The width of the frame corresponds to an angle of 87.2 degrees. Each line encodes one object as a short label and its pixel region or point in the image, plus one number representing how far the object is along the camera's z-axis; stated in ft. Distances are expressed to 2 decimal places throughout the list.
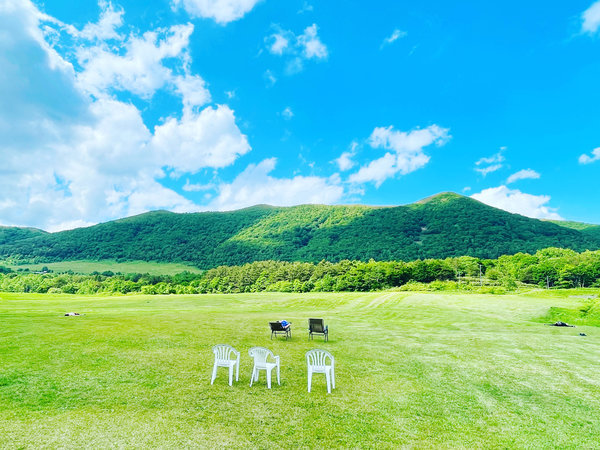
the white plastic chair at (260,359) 30.58
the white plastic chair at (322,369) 28.94
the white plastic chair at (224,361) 30.91
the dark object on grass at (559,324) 81.63
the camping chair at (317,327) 53.32
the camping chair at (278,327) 54.64
